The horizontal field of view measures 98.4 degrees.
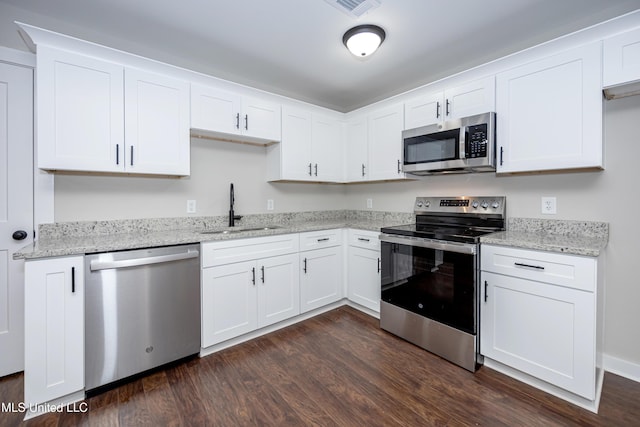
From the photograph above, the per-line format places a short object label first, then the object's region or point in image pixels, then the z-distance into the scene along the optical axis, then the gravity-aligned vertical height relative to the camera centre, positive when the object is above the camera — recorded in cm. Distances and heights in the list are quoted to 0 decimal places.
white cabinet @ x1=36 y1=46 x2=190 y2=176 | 176 +67
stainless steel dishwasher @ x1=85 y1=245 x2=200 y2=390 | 169 -66
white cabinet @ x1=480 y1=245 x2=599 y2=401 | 156 -64
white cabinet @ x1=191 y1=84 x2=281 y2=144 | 232 +88
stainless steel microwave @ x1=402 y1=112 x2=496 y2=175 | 212 +56
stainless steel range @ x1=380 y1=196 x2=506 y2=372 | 196 -51
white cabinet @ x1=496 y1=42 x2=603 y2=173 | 172 +68
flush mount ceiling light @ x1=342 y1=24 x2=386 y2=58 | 202 +129
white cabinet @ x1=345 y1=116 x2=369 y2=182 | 315 +74
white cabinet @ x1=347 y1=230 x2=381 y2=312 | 275 -59
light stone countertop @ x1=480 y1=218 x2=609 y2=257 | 163 -17
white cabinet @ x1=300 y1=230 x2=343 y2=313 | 272 -59
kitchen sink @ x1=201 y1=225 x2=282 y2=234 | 259 -18
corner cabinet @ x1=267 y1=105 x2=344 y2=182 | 290 +70
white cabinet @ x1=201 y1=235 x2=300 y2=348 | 214 -63
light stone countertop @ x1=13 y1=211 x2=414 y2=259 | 167 -17
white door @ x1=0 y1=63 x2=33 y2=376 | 190 +11
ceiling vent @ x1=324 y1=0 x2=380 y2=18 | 169 +129
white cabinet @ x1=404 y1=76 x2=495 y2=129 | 217 +94
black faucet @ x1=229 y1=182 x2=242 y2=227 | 273 -2
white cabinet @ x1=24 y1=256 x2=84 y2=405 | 153 -67
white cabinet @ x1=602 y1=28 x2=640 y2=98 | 158 +89
